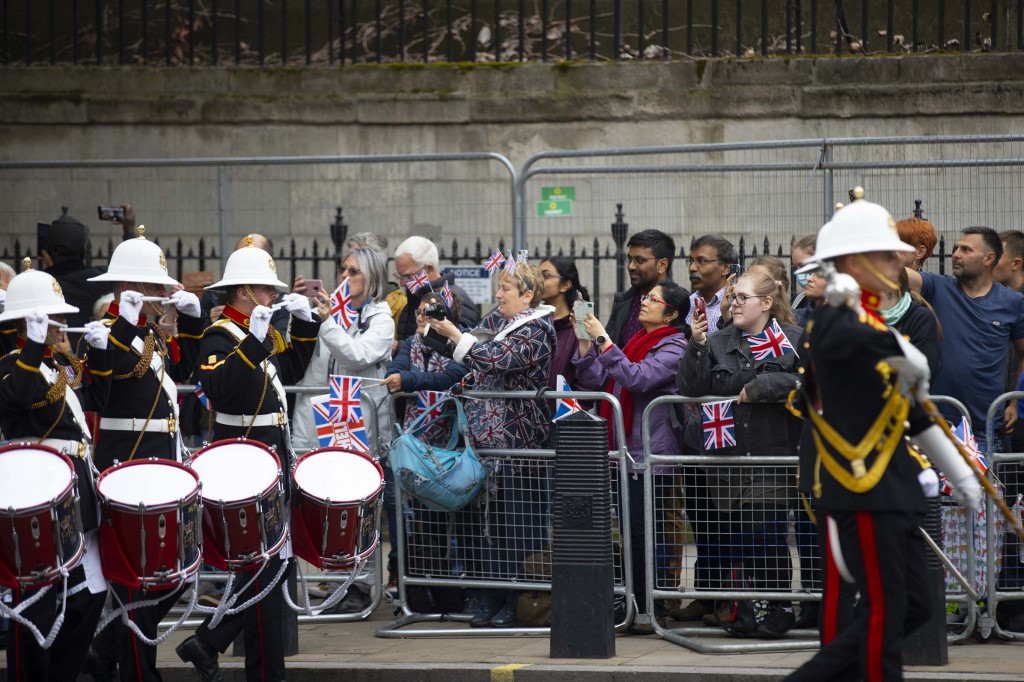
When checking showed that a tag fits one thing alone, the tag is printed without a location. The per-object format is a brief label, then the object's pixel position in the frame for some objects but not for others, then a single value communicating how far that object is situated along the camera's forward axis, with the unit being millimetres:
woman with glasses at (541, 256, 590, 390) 17625
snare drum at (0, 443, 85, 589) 12914
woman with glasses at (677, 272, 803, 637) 15641
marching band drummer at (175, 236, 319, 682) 14773
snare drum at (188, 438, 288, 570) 14039
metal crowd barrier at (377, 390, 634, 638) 16484
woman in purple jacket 16406
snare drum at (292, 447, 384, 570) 14633
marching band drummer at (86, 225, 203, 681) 14539
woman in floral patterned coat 16687
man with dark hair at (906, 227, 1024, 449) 16797
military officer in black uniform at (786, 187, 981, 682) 11305
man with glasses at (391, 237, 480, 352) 19203
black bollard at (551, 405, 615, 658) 15219
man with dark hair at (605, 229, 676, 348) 17922
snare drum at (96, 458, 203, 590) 13492
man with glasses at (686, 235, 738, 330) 17562
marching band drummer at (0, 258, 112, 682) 13633
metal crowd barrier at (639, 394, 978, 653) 15664
